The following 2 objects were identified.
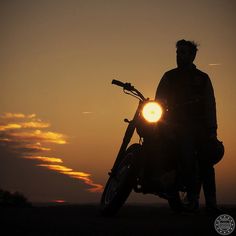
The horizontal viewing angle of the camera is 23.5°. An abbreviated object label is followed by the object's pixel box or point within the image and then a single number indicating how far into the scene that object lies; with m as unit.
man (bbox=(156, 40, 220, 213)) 8.82
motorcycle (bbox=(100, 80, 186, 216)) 8.11
